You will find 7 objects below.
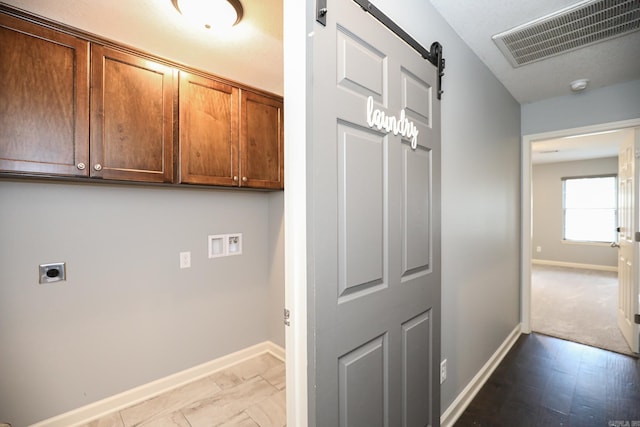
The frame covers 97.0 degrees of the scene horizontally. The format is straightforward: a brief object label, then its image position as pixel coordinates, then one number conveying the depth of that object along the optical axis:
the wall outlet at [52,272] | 1.74
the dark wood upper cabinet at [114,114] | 1.44
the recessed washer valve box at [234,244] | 2.61
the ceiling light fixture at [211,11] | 1.43
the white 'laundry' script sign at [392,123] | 1.15
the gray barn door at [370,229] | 0.99
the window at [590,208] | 6.27
